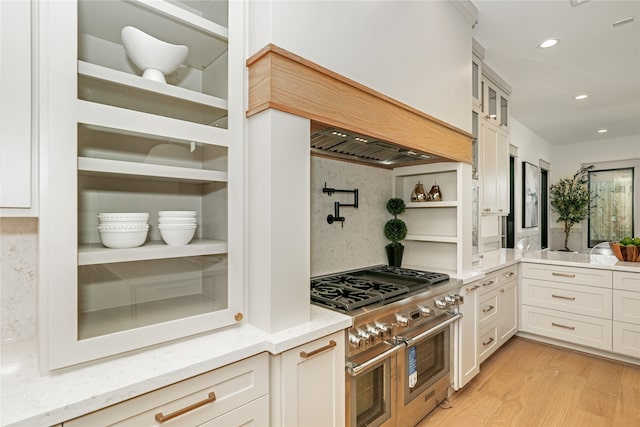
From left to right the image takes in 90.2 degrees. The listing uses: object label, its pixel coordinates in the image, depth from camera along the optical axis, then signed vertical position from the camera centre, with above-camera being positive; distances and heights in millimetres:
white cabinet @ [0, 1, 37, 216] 911 +293
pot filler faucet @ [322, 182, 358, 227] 2224 +64
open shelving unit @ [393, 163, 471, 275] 2428 -45
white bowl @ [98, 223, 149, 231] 1093 -44
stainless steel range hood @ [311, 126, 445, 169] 1737 +425
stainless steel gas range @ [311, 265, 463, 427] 1554 -700
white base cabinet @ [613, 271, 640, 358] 2789 -888
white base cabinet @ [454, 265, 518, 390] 2344 -915
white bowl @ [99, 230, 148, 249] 1093 -84
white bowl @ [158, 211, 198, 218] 1239 +1
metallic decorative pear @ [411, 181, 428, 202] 2635 +164
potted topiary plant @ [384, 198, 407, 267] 2637 -150
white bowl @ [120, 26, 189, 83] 1158 +607
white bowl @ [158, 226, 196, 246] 1229 -81
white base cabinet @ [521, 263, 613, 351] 2959 -895
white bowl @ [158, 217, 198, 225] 1233 -23
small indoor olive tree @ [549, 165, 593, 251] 6285 +286
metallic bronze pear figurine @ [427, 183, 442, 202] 2561 +159
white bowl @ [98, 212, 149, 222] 1094 -6
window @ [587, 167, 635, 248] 6137 +172
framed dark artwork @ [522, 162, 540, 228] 5258 +324
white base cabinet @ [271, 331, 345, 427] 1230 -706
